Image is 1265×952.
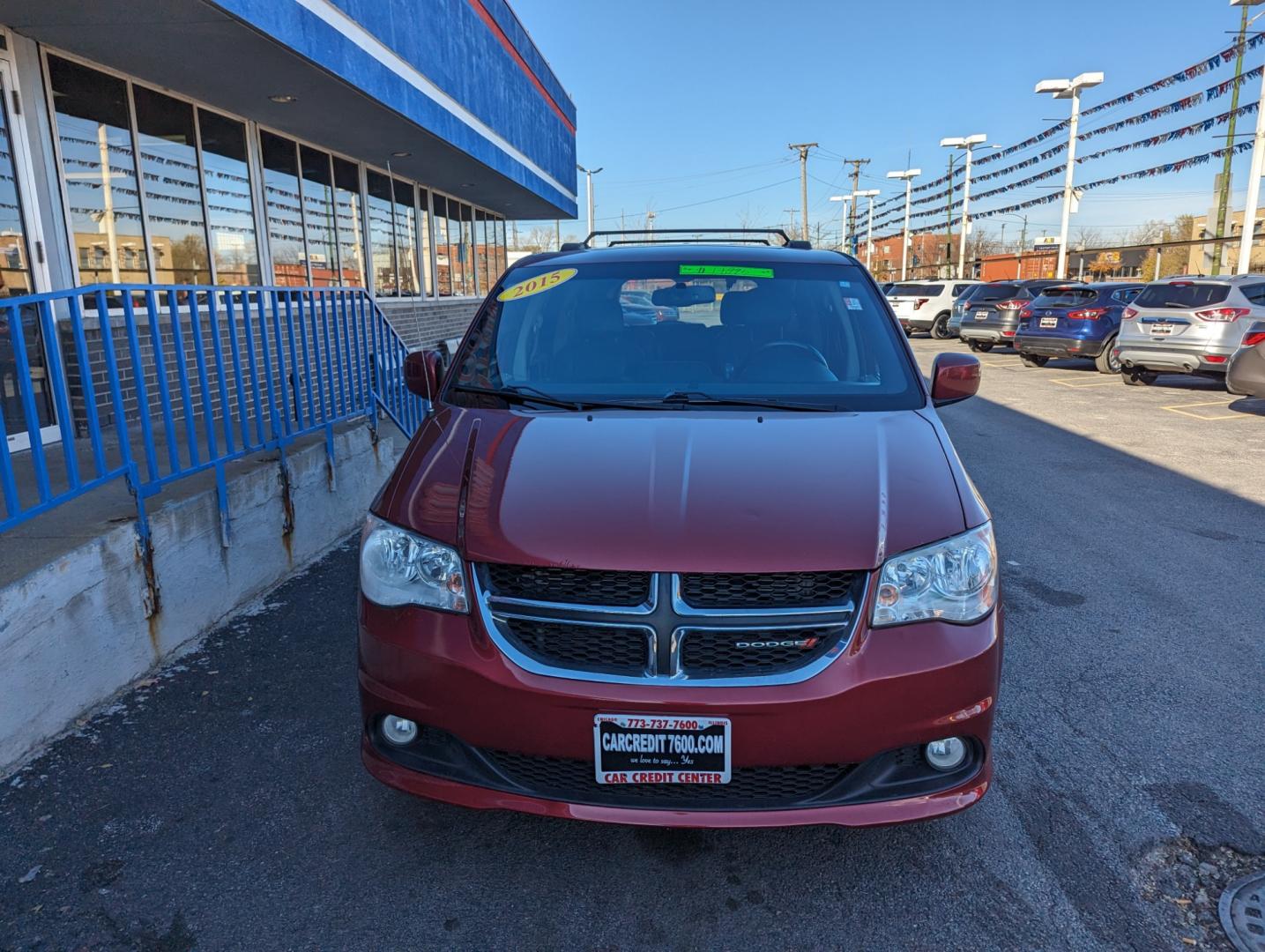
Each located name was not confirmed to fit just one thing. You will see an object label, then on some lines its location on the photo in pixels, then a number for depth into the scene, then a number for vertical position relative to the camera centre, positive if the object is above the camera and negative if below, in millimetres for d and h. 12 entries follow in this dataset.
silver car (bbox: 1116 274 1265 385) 12062 -588
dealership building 6363 +1819
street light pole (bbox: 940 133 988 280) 42934 +7106
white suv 25625 -477
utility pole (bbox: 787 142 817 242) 59156 +8453
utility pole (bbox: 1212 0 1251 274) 22609 +3344
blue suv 15766 -683
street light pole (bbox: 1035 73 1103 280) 28812 +6557
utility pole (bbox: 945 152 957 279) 47306 +4160
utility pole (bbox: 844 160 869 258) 71125 +9969
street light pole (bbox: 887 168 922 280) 55531 +7206
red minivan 2092 -847
